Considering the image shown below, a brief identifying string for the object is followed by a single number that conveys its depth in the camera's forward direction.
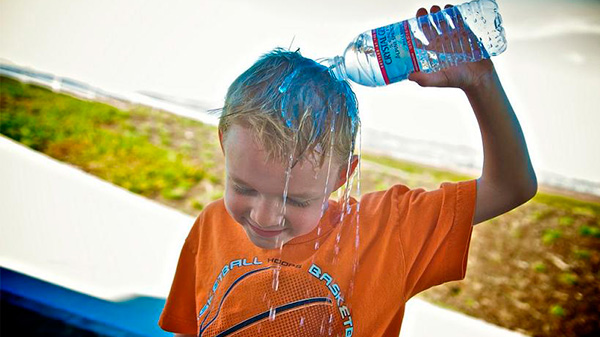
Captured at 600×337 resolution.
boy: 1.02
